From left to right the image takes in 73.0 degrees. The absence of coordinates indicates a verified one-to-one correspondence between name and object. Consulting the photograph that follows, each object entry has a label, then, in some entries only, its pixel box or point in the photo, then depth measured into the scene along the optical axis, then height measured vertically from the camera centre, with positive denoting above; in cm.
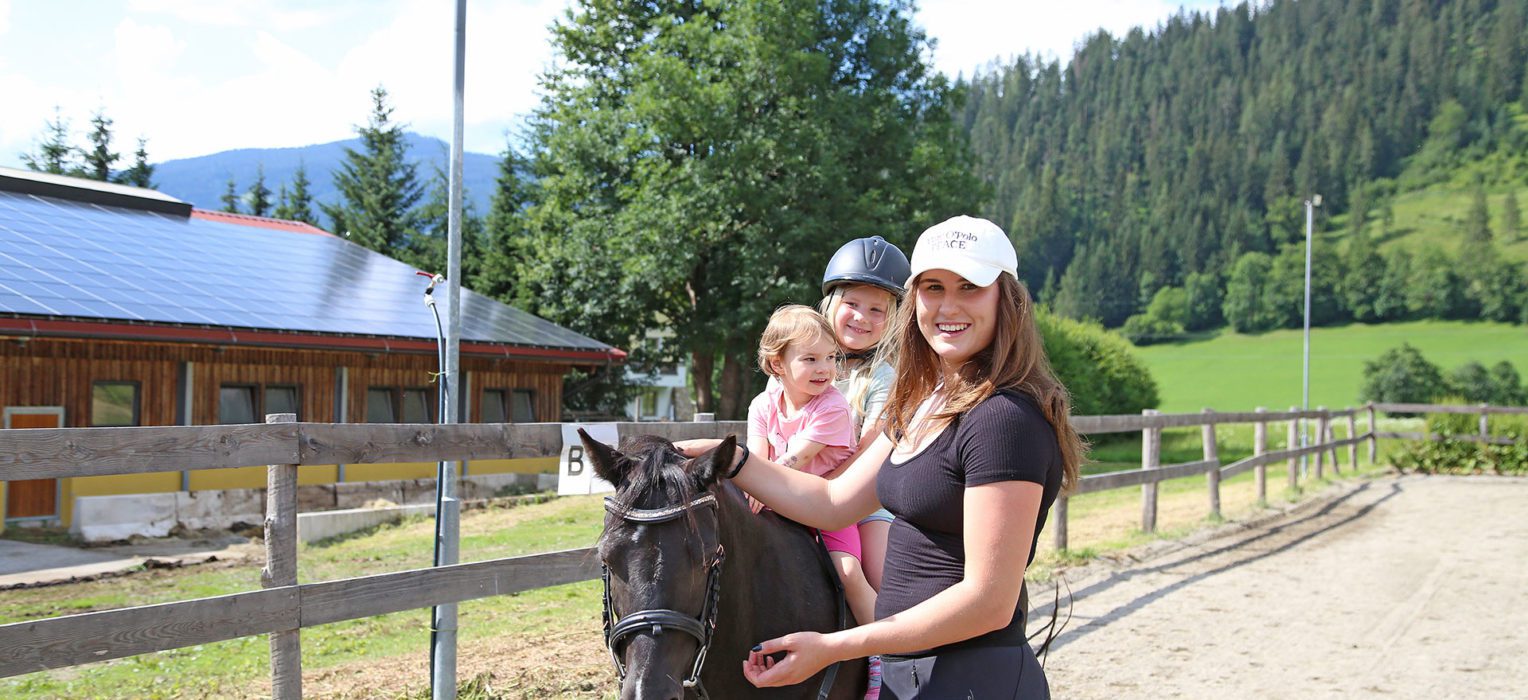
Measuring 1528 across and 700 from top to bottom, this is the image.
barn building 1325 +12
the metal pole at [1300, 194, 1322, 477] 2770 +385
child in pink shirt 267 -16
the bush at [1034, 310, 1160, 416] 3934 -43
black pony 189 -47
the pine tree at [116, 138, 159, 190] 3584 +607
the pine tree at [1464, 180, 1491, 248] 10214 +1421
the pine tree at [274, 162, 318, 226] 3875 +551
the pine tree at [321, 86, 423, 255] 3569 +558
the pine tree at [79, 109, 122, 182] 3544 +664
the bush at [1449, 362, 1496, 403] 5991 -119
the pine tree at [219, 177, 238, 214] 4294 +617
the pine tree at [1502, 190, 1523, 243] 10596 +1497
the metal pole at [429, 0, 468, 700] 482 -72
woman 176 -24
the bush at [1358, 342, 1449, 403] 5962 -118
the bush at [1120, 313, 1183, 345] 9281 +261
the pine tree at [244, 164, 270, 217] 4062 +595
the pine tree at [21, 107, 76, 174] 3412 +635
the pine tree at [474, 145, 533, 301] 2853 +340
